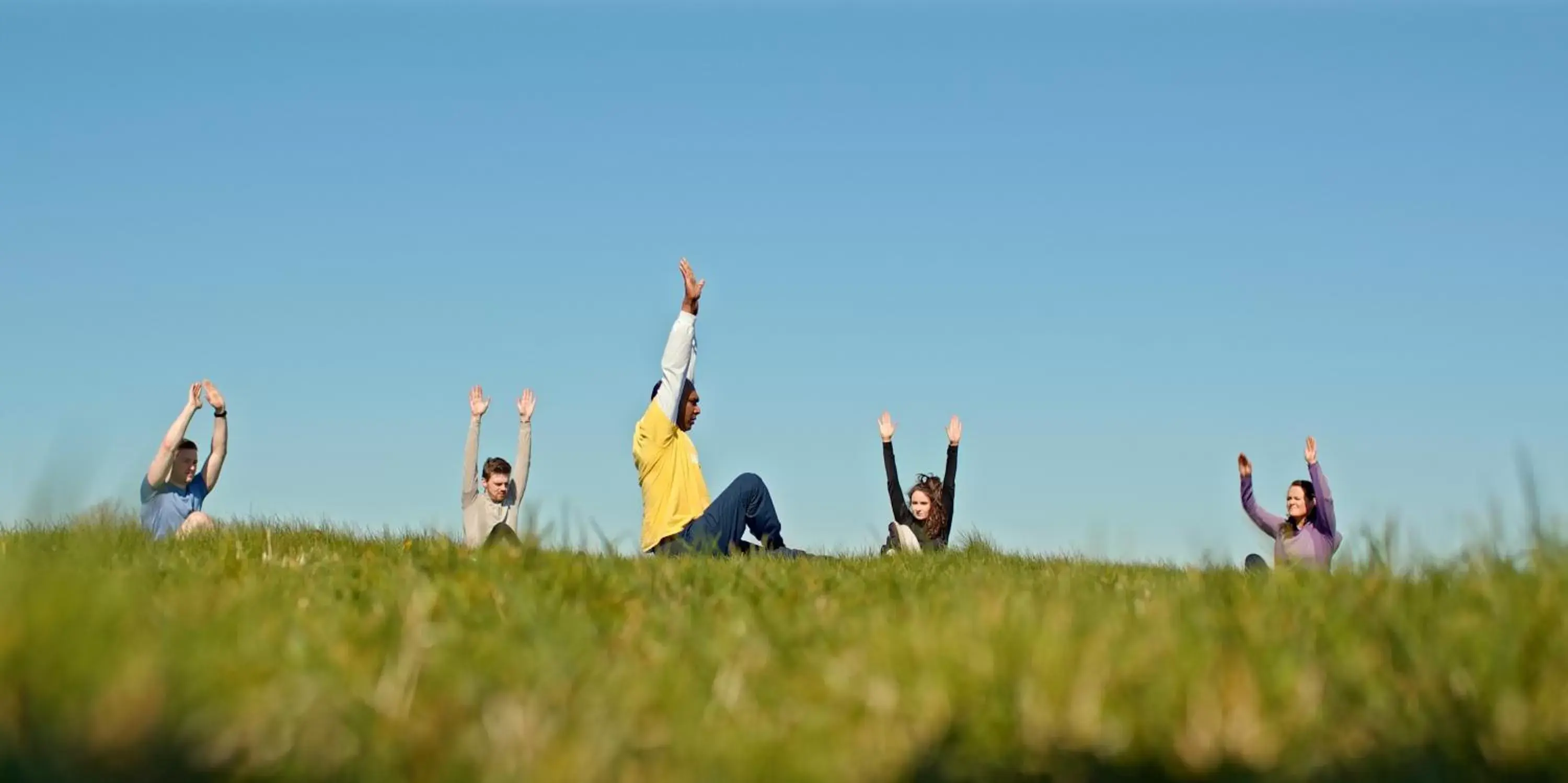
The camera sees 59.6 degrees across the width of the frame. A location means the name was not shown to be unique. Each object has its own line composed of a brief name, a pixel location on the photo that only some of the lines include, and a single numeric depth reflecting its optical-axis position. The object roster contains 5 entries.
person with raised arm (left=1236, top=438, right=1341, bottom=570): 14.62
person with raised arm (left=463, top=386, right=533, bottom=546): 13.23
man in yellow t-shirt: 12.20
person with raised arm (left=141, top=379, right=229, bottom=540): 13.73
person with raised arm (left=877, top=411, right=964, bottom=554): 15.88
